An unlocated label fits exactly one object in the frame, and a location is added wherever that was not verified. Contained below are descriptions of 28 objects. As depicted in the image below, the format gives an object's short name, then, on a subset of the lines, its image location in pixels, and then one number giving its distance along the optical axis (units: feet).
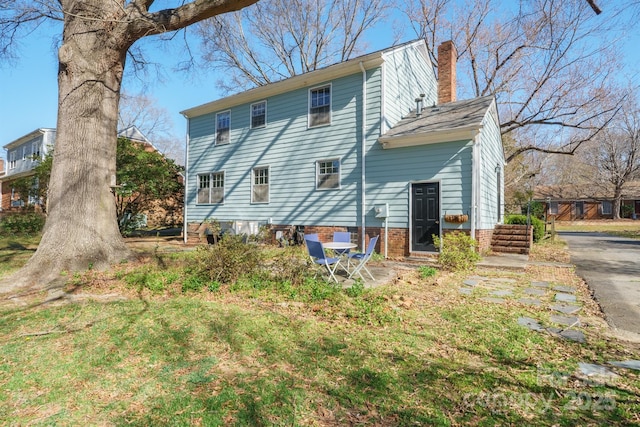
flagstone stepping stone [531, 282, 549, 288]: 19.80
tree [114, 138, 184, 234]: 49.34
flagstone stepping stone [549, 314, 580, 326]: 13.29
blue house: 31.04
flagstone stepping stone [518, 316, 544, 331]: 12.82
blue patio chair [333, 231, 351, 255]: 25.45
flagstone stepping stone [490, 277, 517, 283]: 21.29
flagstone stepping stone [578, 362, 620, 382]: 9.05
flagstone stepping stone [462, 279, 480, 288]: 20.36
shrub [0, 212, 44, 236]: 50.29
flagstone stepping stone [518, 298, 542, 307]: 16.16
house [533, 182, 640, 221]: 119.14
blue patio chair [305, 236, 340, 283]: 18.58
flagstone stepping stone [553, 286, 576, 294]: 18.50
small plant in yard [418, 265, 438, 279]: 22.79
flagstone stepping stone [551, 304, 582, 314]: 14.87
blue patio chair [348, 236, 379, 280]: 19.58
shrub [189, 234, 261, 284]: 18.62
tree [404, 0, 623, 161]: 55.67
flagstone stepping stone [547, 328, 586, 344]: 11.64
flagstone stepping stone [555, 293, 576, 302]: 16.70
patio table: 21.27
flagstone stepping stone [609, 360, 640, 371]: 9.59
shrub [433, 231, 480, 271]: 25.39
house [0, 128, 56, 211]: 84.86
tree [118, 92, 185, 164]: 107.14
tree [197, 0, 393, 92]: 70.79
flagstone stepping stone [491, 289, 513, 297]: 17.74
